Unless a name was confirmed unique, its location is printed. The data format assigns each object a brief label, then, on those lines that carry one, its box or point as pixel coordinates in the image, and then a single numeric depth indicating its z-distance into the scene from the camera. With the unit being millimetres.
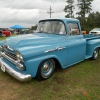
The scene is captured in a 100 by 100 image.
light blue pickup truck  3086
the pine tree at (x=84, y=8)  39312
